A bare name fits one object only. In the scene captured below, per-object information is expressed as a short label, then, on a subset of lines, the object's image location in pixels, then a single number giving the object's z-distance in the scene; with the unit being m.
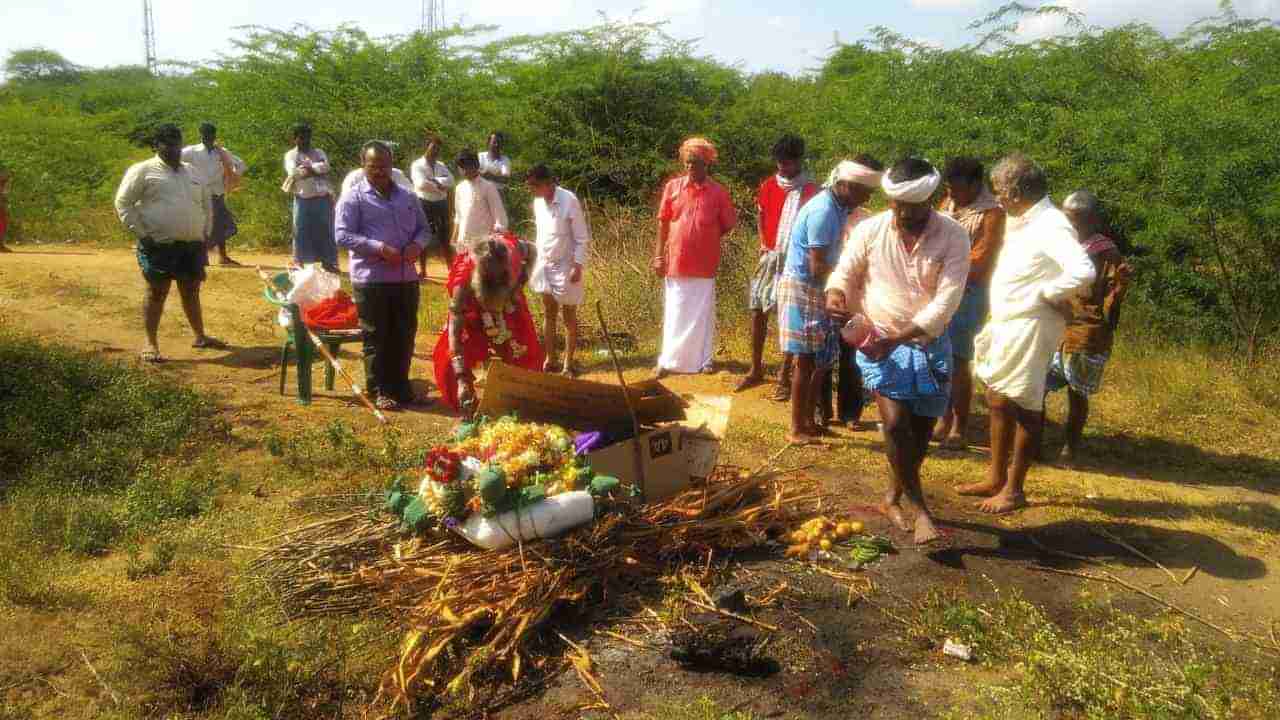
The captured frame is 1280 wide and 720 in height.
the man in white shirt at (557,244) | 8.00
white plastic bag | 7.22
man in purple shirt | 6.89
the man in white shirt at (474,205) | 9.02
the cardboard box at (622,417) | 4.60
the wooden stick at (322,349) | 7.06
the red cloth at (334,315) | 7.39
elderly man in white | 4.91
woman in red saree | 5.33
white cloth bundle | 4.05
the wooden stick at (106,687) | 3.53
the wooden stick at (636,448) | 4.59
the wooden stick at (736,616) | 3.99
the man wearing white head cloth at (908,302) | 4.52
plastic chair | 7.25
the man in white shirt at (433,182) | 11.57
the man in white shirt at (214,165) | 11.17
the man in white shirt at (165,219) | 7.93
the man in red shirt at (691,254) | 7.81
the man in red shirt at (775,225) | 7.09
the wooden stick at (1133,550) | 4.76
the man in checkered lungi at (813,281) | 5.88
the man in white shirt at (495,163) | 11.80
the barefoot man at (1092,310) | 5.80
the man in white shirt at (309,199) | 10.64
